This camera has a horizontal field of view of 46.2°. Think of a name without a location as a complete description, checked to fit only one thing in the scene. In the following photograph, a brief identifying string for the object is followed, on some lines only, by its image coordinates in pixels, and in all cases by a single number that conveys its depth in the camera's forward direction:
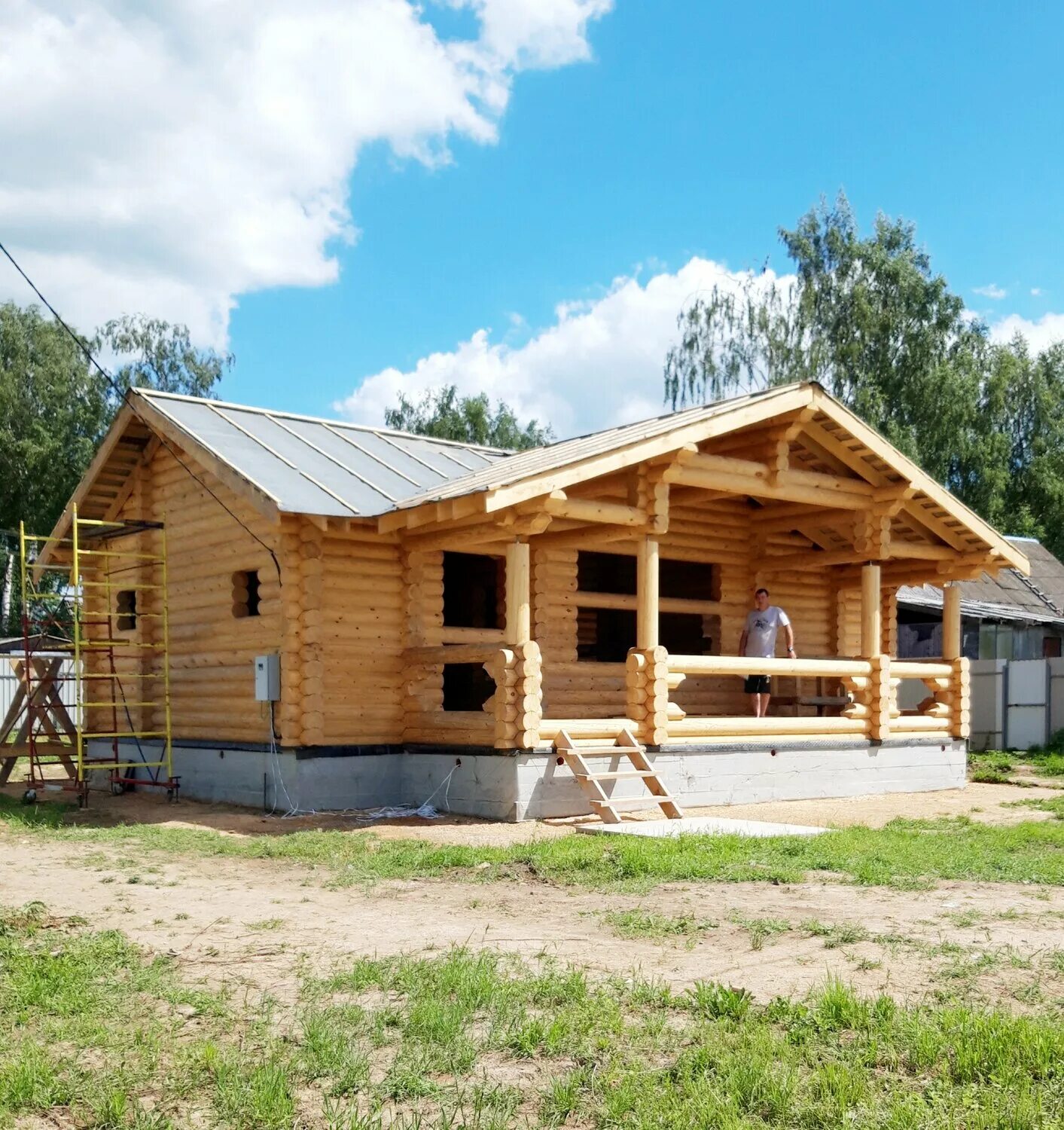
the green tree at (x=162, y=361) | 41.91
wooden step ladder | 12.73
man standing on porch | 16.86
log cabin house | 13.73
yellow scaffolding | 16.39
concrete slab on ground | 11.70
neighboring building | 29.34
